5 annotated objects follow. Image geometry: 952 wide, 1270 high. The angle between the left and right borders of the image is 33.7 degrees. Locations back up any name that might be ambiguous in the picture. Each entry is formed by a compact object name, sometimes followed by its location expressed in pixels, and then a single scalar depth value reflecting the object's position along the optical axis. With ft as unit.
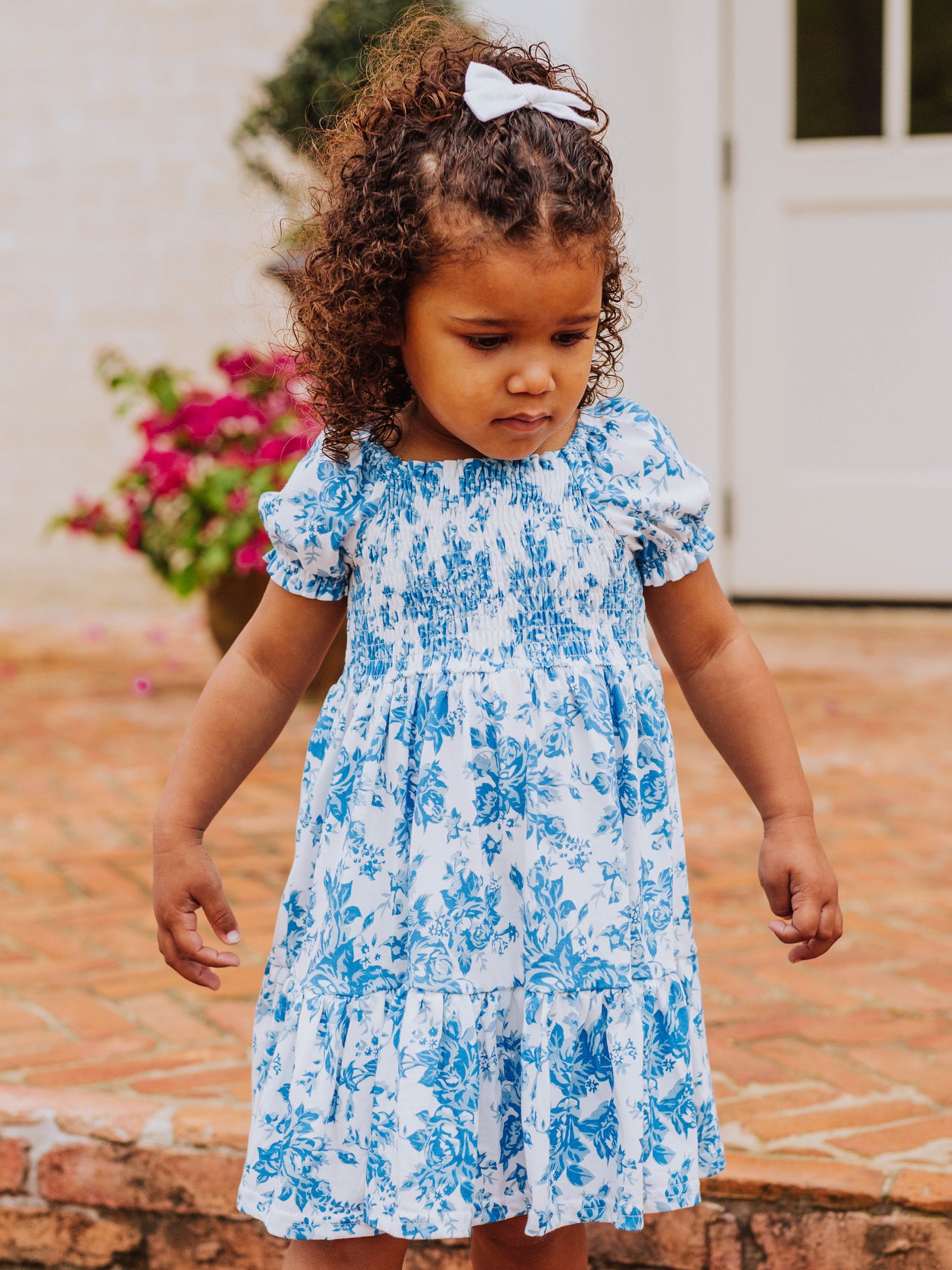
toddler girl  5.06
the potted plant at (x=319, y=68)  17.40
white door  17.52
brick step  6.64
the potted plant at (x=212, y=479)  15.23
